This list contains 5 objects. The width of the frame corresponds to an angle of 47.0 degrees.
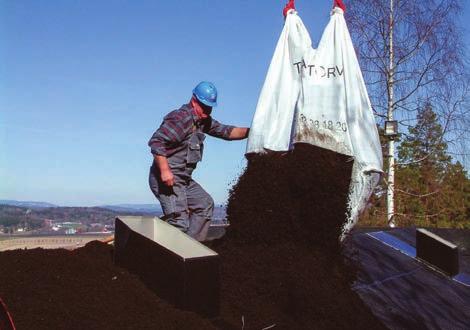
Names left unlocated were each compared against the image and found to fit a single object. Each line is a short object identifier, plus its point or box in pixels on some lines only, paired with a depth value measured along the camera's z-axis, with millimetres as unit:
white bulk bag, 4070
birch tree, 14492
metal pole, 15022
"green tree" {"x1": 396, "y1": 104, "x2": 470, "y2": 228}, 16109
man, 3973
